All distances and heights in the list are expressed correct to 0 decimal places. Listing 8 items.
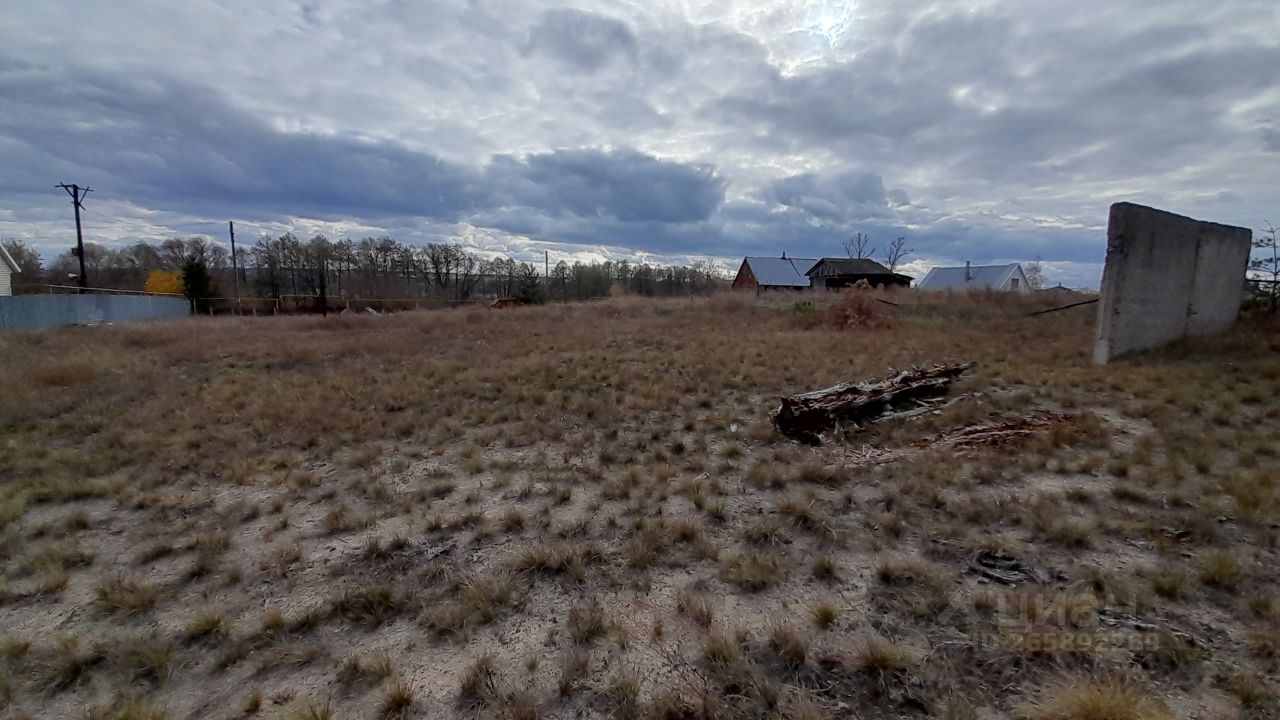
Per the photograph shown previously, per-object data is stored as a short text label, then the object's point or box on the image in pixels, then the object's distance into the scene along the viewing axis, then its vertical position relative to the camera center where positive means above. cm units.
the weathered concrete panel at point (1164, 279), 888 +70
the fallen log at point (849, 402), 604 -122
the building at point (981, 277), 4412 +323
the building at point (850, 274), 4397 +323
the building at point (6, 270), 2536 +125
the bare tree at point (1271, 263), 1127 +114
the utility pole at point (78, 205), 3092 +568
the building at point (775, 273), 4812 +340
